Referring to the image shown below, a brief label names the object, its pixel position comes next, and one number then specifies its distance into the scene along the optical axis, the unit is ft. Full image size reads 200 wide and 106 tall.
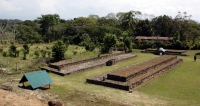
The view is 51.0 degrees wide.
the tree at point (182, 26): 152.10
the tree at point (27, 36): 155.92
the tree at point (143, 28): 185.78
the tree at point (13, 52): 87.41
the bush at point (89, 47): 111.96
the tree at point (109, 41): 113.09
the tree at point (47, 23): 181.20
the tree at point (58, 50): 83.46
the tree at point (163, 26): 177.95
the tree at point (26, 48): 94.88
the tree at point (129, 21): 174.15
